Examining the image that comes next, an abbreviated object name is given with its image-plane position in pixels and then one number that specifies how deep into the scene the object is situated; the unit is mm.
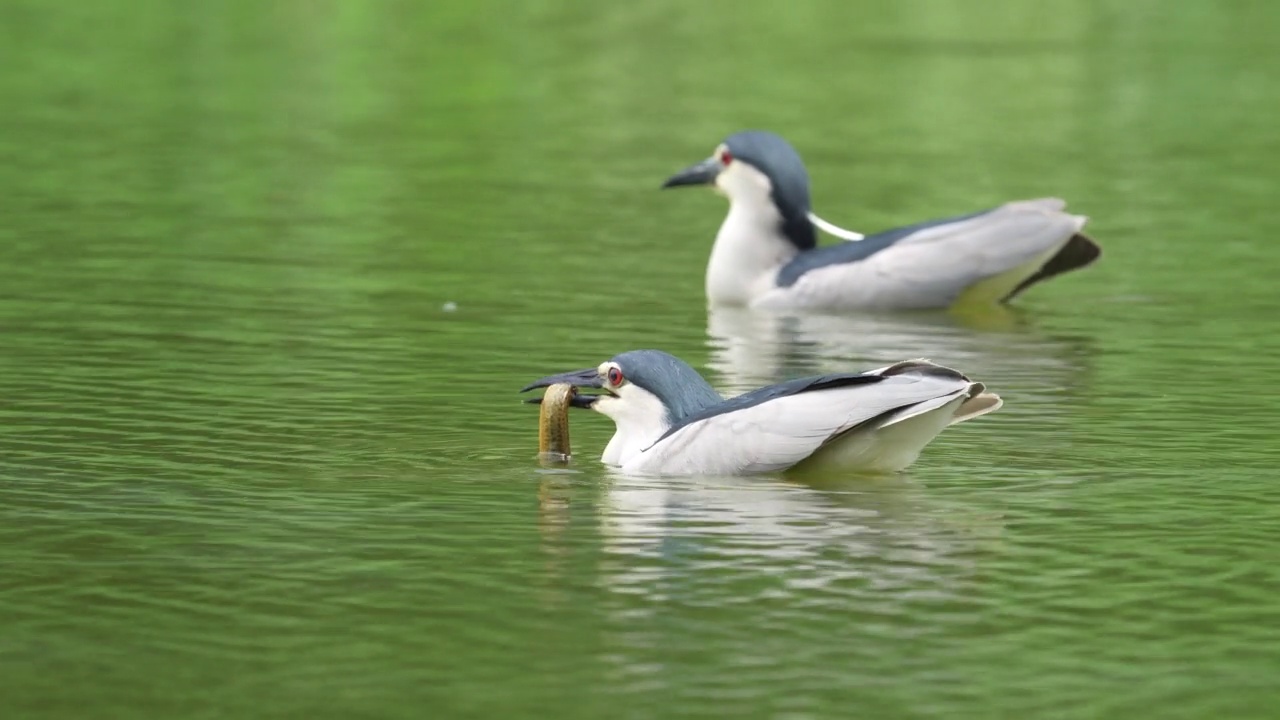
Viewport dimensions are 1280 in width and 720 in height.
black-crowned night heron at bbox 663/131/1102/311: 19516
